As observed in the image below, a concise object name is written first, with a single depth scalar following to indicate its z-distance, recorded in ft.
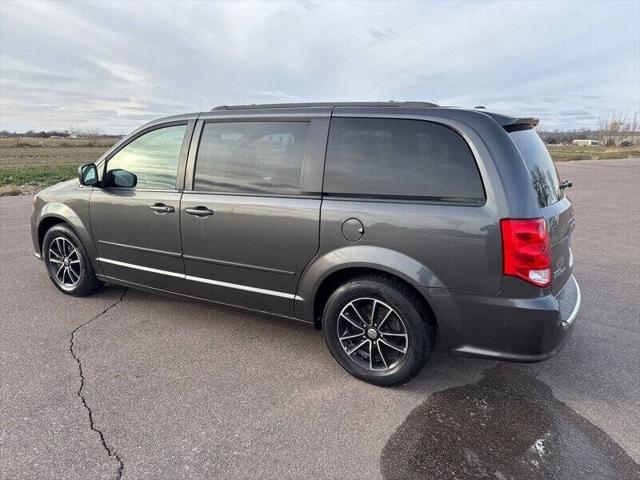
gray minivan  8.18
